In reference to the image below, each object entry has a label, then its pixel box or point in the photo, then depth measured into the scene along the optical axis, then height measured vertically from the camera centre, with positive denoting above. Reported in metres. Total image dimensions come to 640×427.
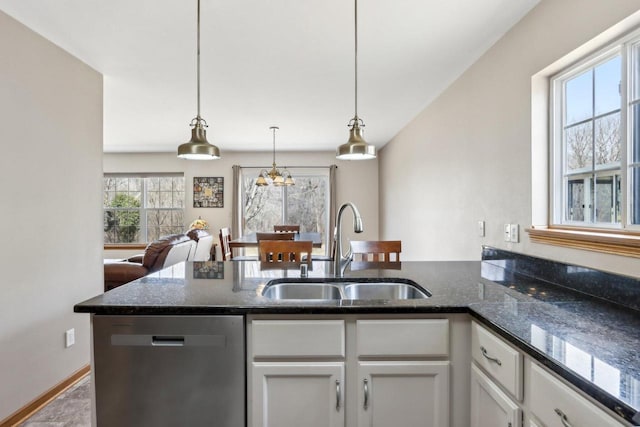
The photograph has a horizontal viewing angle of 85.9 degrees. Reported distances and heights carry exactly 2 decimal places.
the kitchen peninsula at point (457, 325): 0.98 -0.37
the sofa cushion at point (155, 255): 3.85 -0.49
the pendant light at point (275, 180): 5.12 +0.49
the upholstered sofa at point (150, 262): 3.78 -0.58
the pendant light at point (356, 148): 1.77 +0.33
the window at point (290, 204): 6.84 +0.16
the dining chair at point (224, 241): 4.43 -0.38
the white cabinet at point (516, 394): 0.81 -0.51
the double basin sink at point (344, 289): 1.78 -0.41
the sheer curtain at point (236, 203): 6.63 +0.17
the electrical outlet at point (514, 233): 2.02 -0.13
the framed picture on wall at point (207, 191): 6.73 +0.41
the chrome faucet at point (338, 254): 1.85 -0.24
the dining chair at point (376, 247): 2.65 -0.28
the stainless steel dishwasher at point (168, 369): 1.31 -0.60
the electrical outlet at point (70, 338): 2.40 -0.89
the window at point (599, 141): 1.40 +0.33
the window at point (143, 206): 6.75 +0.11
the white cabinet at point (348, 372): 1.32 -0.62
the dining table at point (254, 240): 3.98 -0.36
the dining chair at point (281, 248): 2.66 -0.28
